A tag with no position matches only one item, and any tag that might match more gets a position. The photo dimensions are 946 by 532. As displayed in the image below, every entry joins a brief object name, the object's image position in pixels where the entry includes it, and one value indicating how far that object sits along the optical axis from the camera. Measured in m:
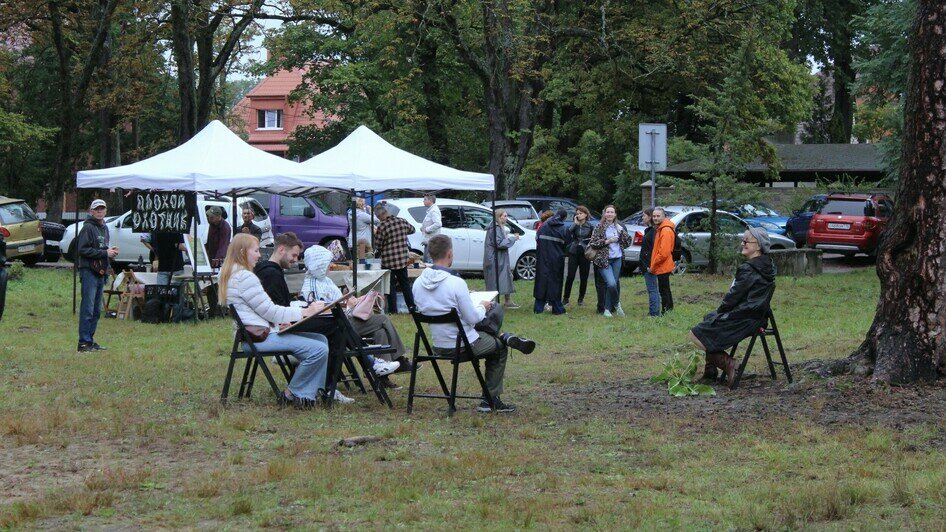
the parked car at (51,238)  29.39
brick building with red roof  90.81
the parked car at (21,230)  27.20
